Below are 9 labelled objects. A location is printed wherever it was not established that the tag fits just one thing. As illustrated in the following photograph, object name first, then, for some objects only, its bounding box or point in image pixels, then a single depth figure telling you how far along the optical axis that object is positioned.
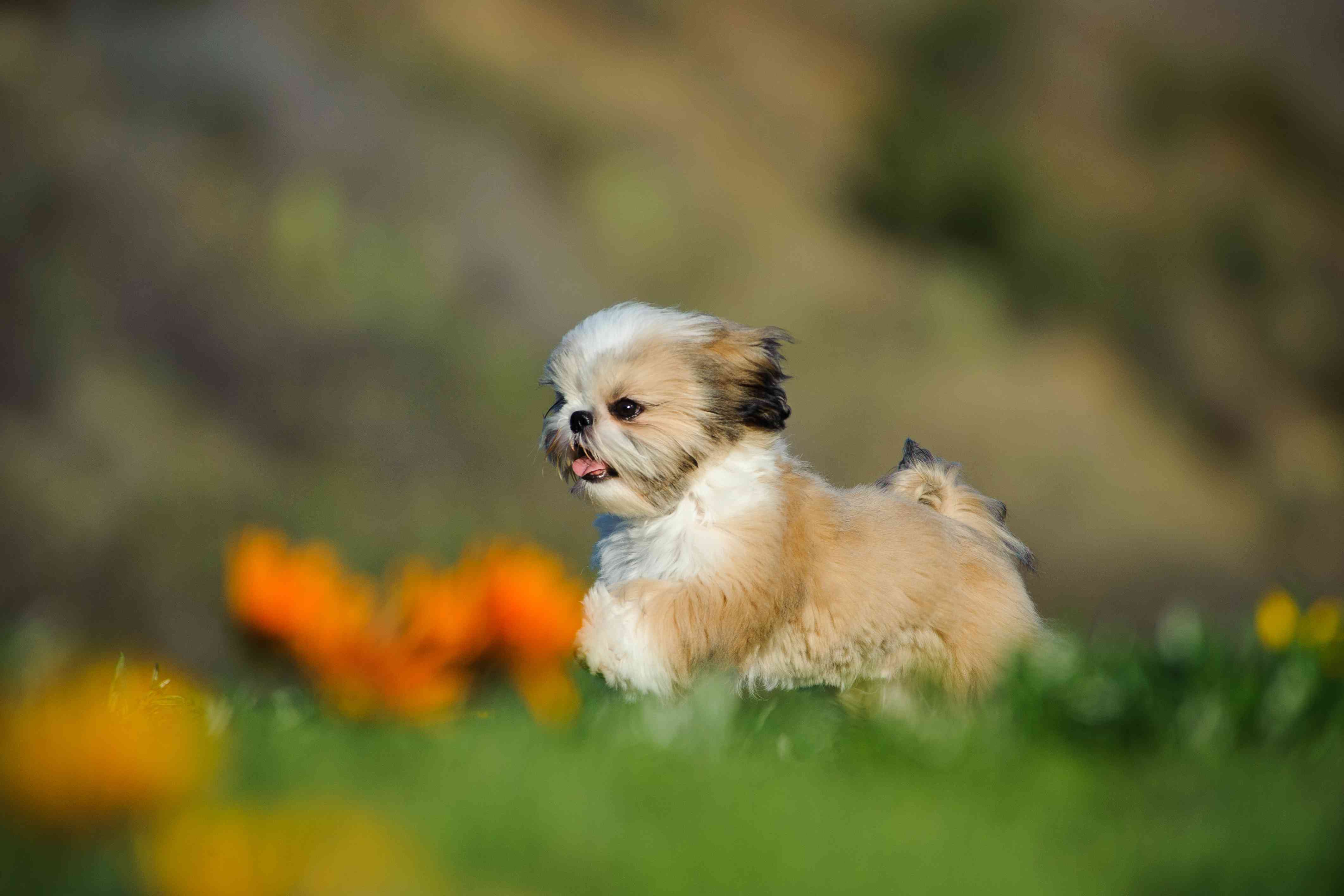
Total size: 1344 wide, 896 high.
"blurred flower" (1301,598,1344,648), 5.68
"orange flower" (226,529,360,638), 4.42
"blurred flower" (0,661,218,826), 2.18
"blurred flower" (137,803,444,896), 2.14
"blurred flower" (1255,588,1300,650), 5.97
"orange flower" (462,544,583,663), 4.44
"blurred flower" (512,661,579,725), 4.36
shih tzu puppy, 5.54
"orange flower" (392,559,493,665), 4.37
